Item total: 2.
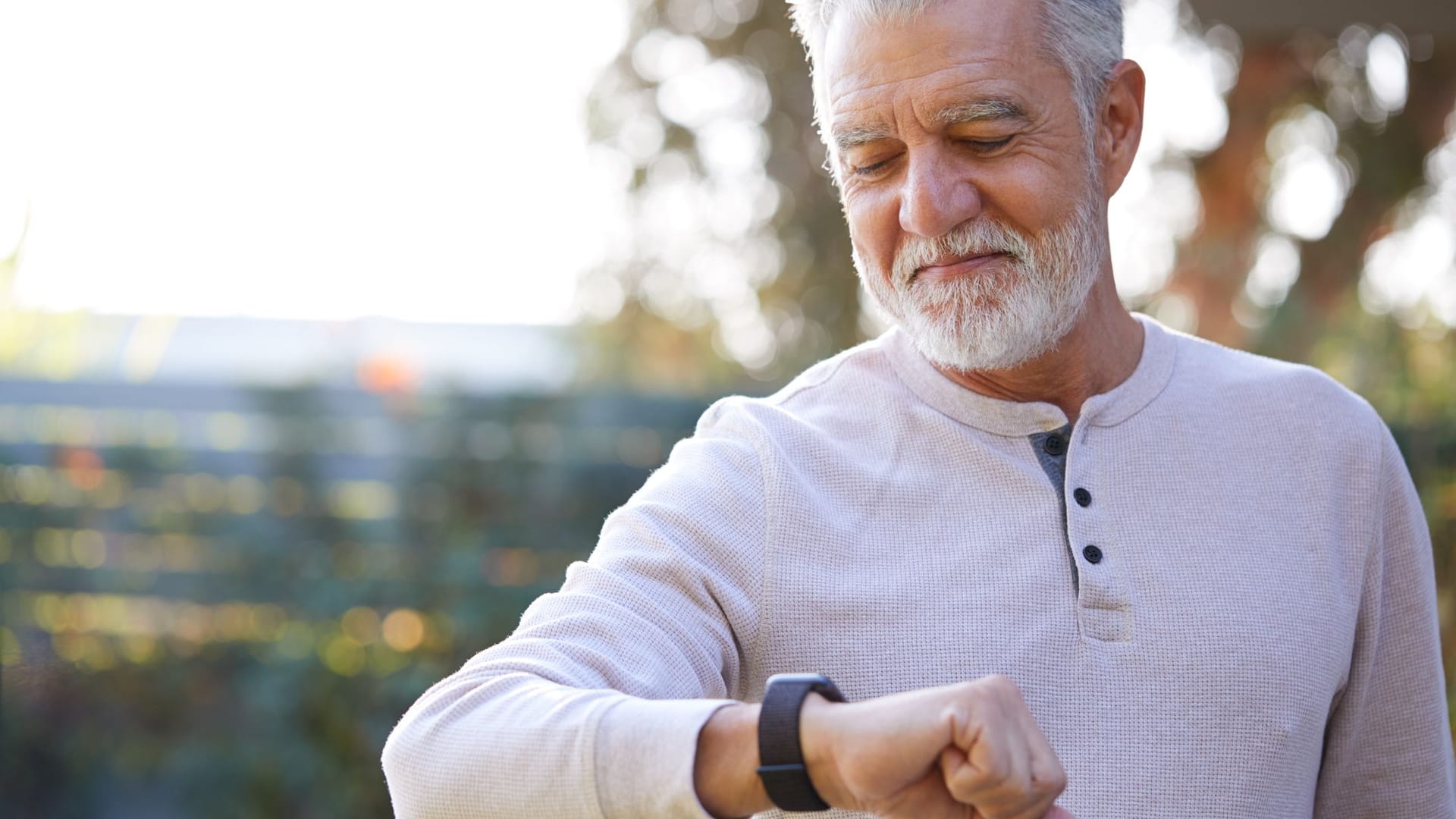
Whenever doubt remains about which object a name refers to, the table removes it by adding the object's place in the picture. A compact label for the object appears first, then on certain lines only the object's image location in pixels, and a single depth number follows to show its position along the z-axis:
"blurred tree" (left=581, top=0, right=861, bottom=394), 4.98
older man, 1.39
